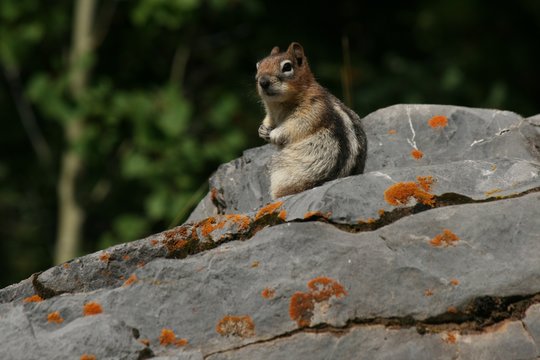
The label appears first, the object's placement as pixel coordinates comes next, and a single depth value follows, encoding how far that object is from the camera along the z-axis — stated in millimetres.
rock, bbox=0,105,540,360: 8797
